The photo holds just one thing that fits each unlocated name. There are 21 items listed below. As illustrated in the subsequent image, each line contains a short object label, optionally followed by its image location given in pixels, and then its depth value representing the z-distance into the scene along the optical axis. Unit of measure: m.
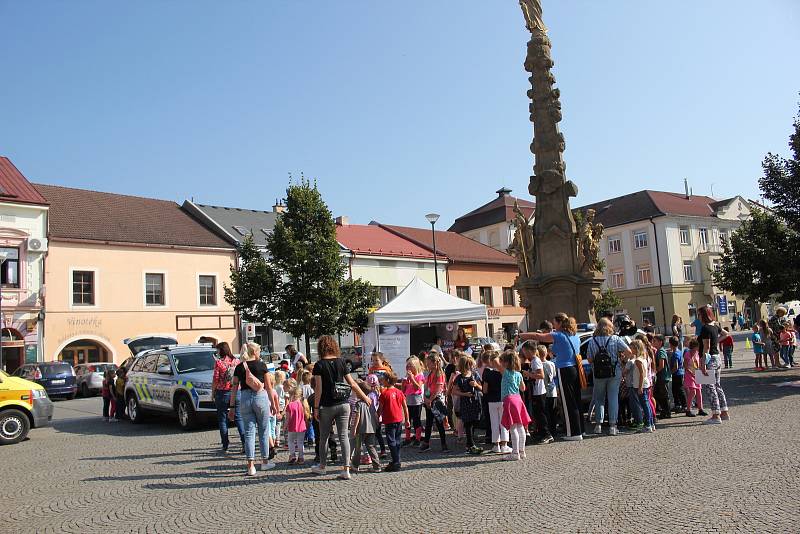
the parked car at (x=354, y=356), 25.17
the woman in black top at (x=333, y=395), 8.45
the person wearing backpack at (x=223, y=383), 10.86
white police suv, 13.65
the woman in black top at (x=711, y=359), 10.80
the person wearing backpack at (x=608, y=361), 10.29
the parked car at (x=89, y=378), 27.08
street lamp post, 32.85
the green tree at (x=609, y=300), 48.06
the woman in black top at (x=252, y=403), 8.90
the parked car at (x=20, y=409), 13.23
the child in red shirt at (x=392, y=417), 8.88
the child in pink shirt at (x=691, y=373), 11.41
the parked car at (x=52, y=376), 24.88
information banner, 18.48
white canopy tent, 18.44
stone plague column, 17.50
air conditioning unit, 30.42
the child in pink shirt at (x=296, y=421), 9.60
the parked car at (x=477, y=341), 24.73
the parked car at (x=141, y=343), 31.02
